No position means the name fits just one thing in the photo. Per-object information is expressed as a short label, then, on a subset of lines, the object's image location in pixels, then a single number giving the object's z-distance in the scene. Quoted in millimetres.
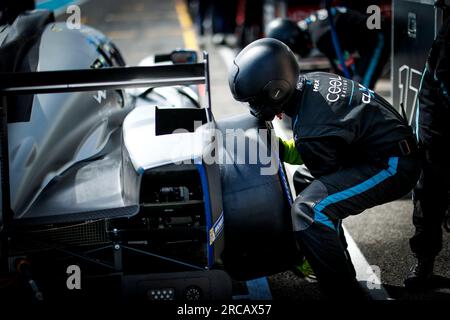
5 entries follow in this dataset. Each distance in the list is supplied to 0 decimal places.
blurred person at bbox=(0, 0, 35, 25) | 11362
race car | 6297
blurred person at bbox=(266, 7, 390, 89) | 13281
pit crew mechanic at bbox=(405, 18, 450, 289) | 7234
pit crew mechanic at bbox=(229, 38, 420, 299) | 6512
